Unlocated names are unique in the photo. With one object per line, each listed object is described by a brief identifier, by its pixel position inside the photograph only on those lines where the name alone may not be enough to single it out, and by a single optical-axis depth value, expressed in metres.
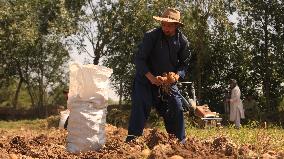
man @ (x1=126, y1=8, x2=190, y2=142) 6.37
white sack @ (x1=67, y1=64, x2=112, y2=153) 6.02
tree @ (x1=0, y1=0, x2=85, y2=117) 28.70
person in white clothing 17.25
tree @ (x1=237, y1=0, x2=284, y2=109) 25.44
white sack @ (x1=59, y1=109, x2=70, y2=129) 12.13
